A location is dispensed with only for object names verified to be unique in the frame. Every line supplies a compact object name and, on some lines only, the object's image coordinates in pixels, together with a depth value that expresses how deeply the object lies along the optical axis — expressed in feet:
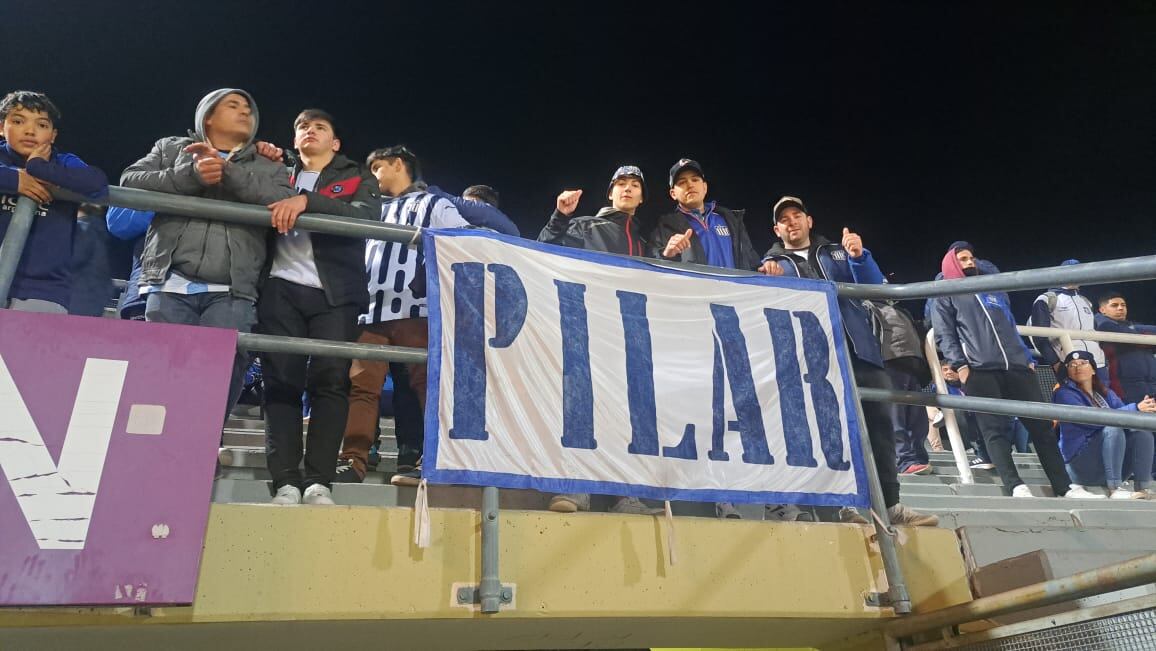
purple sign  7.70
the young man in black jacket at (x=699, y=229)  15.65
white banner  10.02
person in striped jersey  12.83
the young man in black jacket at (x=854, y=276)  12.94
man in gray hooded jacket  10.87
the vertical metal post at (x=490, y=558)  8.90
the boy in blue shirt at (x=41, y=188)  9.84
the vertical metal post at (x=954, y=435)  20.59
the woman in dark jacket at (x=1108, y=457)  21.33
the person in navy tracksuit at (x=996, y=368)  19.22
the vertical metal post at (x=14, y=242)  9.02
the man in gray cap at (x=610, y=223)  15.48
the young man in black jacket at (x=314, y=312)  10.55
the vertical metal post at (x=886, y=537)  10.42
